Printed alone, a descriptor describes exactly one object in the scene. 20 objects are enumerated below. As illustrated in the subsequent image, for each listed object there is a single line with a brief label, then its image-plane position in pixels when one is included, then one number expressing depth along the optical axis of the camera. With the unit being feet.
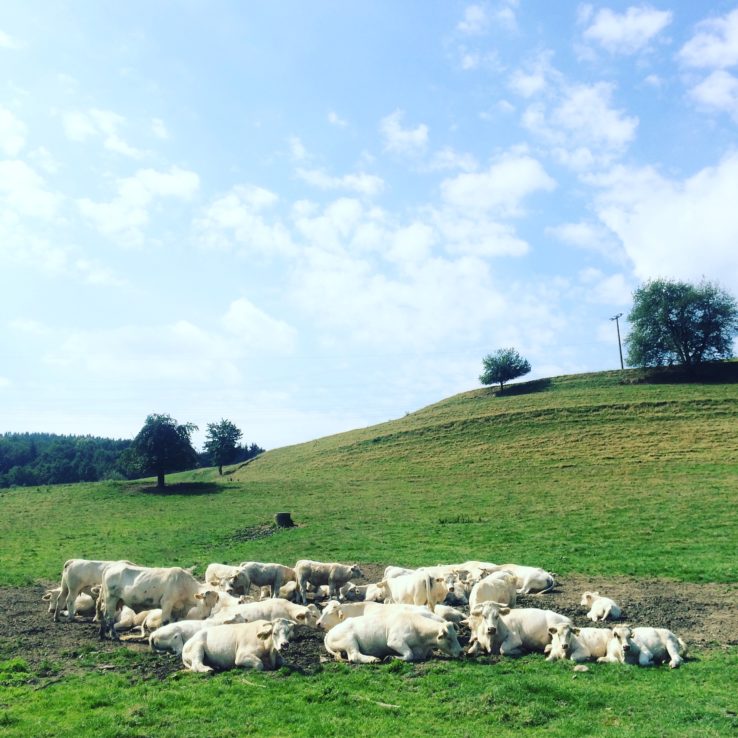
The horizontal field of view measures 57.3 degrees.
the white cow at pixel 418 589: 52.16
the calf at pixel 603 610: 47.34
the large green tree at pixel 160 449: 214.07
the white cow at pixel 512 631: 40.52
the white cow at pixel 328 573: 62.95
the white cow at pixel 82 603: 56.34
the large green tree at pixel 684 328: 298.35
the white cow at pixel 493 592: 52.65
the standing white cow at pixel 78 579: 54.90
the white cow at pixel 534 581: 62.28
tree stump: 122.72
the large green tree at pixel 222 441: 280.10
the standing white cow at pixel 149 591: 49.39
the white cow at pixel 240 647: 38.20
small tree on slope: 334.85
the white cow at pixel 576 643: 38.68
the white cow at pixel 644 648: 37.32
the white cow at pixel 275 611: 46.24
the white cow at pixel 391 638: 39.47
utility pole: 331.08
